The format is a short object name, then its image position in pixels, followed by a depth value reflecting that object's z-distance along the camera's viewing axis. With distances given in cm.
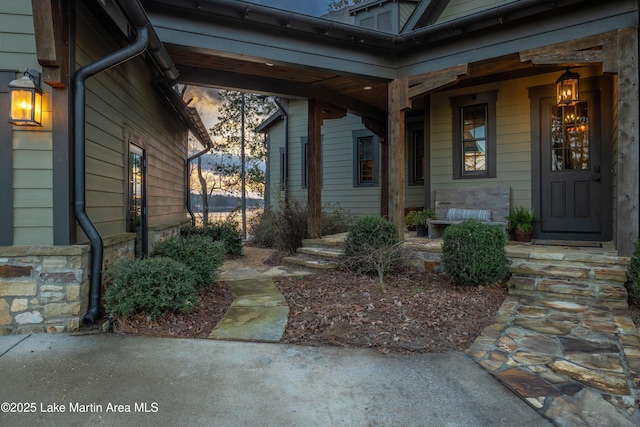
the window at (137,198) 490
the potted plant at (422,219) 700
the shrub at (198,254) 438
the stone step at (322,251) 602
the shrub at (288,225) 743
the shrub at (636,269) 366
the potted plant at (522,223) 607
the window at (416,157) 900
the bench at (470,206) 638
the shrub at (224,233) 778
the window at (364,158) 1038
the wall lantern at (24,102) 302
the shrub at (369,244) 504
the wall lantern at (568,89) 529
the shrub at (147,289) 324
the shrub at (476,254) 441
